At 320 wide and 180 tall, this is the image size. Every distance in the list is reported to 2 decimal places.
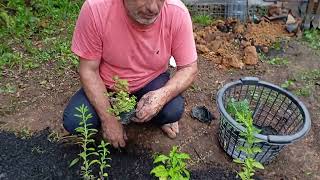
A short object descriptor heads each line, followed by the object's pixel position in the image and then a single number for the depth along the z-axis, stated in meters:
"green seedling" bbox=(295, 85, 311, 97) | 1.88
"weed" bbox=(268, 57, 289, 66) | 2.07
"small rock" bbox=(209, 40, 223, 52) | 2.11
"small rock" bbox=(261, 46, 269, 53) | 2.14
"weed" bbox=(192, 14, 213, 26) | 2.31
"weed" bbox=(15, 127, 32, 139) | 1.60
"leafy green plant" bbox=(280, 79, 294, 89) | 1.91
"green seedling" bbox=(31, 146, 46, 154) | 1.53
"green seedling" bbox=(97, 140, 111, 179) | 1.22
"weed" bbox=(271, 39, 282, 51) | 2.18
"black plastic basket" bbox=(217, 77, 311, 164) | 1.38
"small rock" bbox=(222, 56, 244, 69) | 2.01
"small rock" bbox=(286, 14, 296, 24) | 2.32
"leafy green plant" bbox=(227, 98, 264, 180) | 1.13
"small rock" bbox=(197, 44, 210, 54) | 2.08
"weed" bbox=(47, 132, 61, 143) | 1.58
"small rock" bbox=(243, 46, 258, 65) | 2.03
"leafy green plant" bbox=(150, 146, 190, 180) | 0.99
